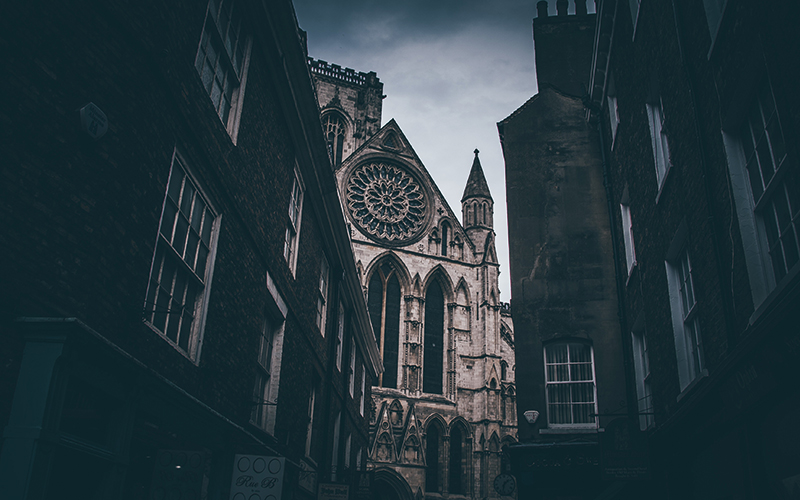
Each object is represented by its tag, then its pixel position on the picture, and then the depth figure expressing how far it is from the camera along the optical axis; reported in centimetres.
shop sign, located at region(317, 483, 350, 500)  1247
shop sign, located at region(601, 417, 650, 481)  847
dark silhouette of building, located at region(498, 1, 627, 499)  1259
